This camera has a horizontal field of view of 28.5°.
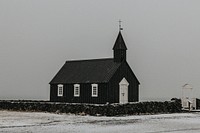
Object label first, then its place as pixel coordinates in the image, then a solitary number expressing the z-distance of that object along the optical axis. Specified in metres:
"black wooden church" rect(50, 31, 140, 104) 42.66
